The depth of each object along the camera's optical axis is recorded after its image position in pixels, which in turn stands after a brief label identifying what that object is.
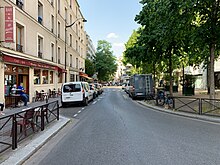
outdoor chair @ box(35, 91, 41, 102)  22.03
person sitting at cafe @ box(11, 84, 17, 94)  17.24
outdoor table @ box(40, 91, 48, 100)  22.73
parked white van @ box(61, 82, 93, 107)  18.78
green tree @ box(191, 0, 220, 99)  14.07
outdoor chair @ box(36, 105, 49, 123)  8.82
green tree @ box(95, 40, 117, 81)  84.69
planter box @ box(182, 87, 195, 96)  27.80
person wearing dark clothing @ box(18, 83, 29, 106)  17.00
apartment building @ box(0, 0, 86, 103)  16.12
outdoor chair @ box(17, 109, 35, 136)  7.24
